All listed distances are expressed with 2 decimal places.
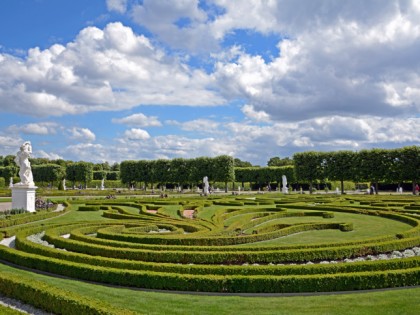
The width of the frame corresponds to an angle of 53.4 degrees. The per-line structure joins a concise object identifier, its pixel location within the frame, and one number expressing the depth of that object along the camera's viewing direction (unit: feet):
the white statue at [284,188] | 190.48
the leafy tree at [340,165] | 188.75
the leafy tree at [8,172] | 287.28
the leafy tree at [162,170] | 241.55
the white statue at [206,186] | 176.92
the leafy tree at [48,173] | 269.44
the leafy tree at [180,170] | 237.25
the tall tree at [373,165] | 176.71
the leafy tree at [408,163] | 169.27
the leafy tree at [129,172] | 252.62
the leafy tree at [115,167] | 442.83
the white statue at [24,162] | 79.56
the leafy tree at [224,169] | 223.10
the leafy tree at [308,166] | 201.67
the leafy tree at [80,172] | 266.57
